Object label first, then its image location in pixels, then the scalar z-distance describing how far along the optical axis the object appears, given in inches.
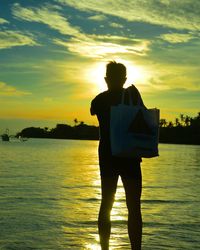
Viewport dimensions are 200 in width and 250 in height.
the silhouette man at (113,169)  183.6
